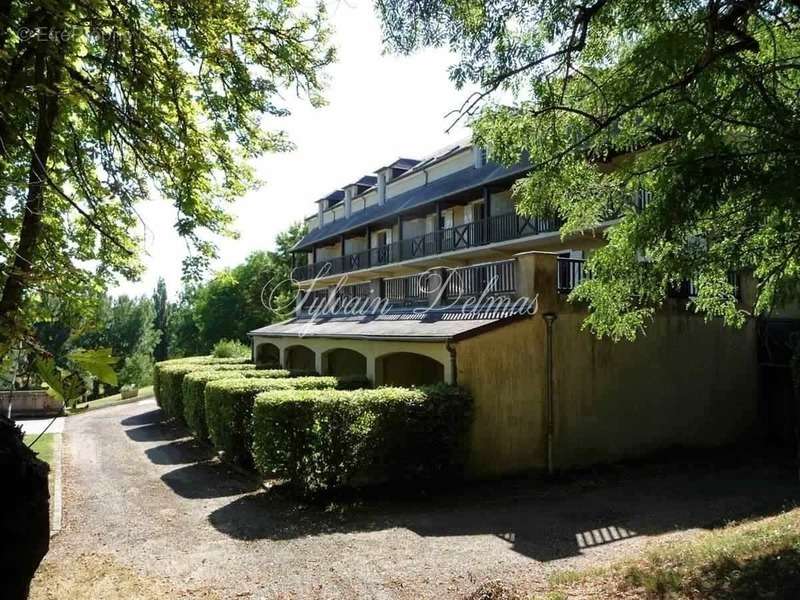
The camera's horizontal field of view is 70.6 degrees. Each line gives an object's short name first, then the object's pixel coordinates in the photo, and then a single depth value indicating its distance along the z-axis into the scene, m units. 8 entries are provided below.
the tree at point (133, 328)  50.72
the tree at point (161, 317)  66.31
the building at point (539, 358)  11.91
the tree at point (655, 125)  6.23
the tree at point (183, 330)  68.12
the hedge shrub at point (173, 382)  19.84
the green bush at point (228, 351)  32.66
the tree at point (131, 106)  5.02
